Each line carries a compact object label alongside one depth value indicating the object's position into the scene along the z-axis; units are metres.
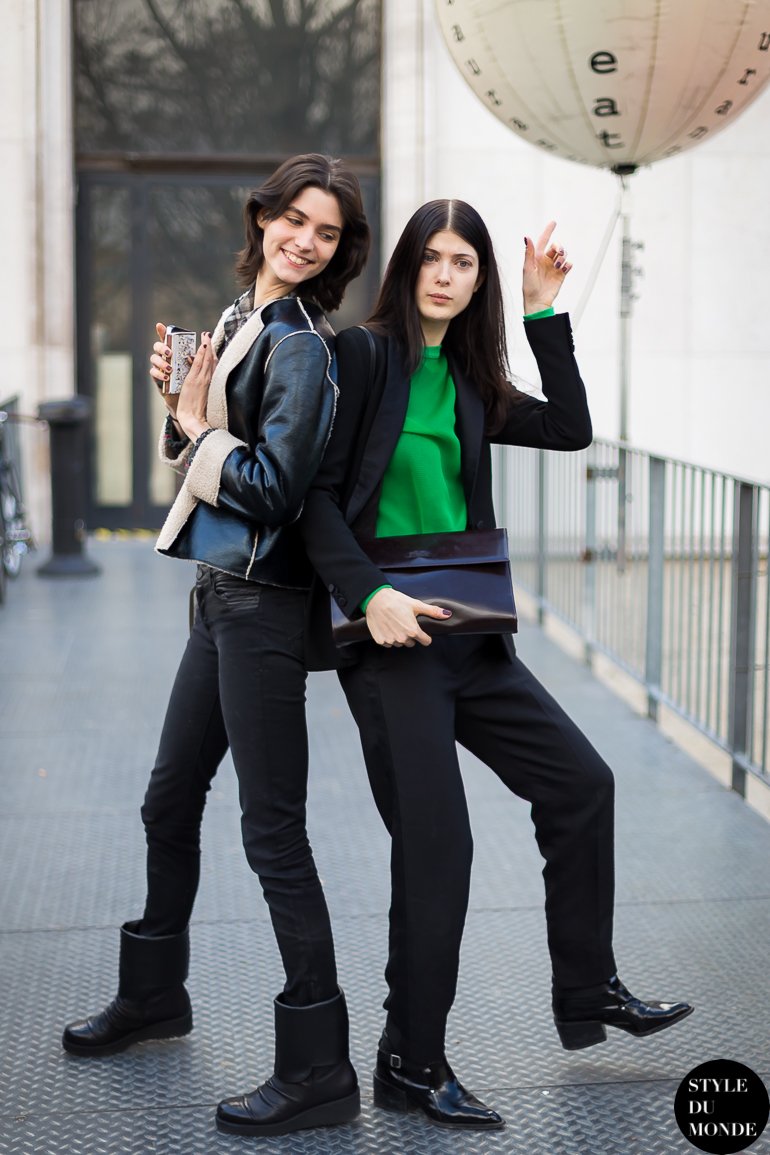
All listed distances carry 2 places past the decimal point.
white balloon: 6.48
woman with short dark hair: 3.02
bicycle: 10.19
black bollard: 10.69
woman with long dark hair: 3.09
